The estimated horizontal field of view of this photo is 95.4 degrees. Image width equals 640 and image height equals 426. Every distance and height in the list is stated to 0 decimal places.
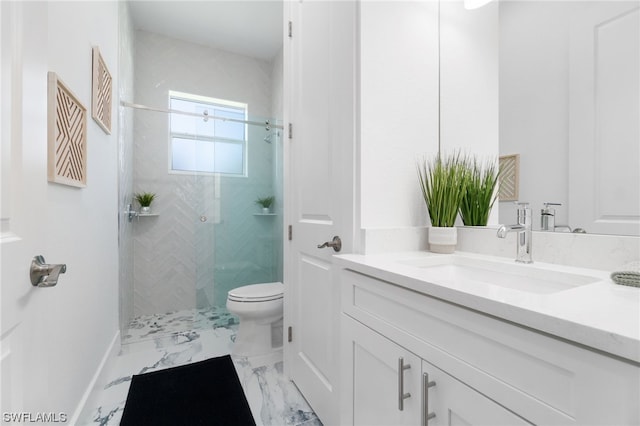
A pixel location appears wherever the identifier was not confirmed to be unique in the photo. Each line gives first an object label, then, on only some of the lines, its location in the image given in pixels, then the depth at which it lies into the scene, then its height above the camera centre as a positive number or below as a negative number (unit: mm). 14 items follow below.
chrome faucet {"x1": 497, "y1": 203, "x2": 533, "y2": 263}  996 -78
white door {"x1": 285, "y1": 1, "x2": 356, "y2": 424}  1240 +155
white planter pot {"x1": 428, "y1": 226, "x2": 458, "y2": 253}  1217 -115
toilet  1979 -741
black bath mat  1395 -993
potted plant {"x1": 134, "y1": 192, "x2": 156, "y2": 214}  2744 +108
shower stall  2666 +252
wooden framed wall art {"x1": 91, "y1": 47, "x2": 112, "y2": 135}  1546 +678
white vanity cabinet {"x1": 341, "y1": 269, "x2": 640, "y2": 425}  433 -317
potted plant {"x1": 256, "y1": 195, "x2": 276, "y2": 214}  2911 +94
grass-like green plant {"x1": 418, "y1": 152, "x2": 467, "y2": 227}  1258 +84
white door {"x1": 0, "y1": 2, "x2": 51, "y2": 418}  569 +9
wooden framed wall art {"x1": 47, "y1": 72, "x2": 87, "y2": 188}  1058 +315
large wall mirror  828 +342
